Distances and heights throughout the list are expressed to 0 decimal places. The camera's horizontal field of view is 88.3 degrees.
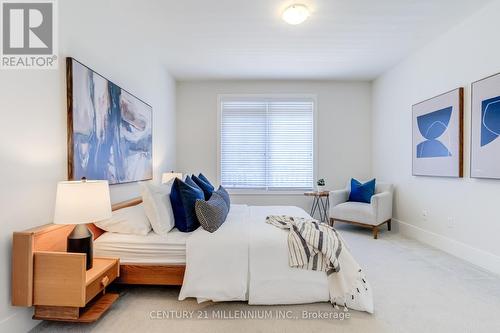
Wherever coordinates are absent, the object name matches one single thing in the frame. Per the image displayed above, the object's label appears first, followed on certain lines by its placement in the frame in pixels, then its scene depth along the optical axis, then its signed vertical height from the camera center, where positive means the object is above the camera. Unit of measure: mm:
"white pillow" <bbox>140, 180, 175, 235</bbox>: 2166 -387
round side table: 4951 -809
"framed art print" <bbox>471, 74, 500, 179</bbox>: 2557 +382
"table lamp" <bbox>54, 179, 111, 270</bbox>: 1610 -285
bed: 1942 -798
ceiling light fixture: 2594 +1550
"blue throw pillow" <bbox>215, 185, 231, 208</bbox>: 2780 -342
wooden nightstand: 1575 -720
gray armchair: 3881 -706
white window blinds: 5012 +406
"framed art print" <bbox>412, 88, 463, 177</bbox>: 3035 +378
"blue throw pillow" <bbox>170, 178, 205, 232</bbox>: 2211 -360
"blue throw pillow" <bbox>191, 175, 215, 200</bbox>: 2895 -264
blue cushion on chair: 4281 -456
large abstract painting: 2008 +324
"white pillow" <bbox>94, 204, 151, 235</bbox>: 2141 -506
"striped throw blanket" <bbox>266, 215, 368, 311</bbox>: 1934 -749
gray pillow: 2152 -433
